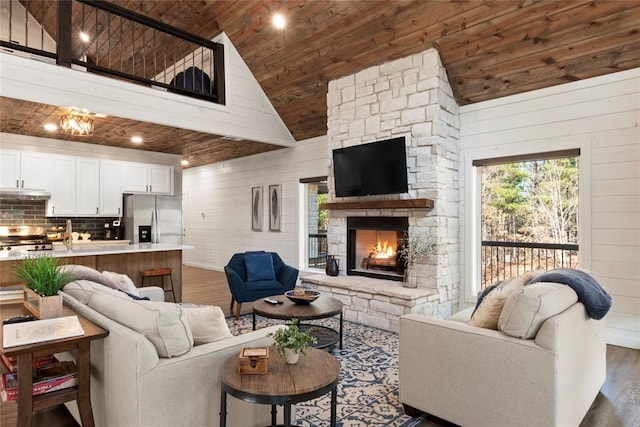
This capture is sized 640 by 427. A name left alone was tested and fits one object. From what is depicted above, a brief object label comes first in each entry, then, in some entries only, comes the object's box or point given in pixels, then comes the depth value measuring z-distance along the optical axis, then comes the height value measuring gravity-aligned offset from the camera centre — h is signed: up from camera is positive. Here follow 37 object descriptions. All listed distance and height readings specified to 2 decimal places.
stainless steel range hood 5.79 +0.30
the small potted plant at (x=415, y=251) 4.66 -0.48
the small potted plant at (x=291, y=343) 1.85 -0.64
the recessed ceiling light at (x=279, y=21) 4.97 +2.56
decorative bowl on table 3.66 -0.81
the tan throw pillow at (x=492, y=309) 2.25 -0.58
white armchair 1.92 -0.89
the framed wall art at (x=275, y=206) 7.59 +0.15
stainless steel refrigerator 6.93 -0.08
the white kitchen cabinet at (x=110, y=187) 6.69 +0.47
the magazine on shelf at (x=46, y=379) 1.97 -0.88
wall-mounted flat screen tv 4.80 +0.60
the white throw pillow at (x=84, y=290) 2.46 -0.51
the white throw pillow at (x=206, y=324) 2.08 -0.62
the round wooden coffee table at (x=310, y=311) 3.34 -0.89
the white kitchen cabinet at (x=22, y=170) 5.71 +0.67
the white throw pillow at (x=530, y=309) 2.00 -0.51
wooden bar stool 5.21 -0.84
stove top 6.06 -0.42
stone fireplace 4.59 +0.34
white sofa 1.69 -0.78
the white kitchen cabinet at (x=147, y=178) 6.94 +0.67
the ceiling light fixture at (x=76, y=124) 4.69 +1.13
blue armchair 4.68 -0.83
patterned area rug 2.43 -1.33
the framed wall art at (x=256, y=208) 8.03 +0.11
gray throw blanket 2.28 -0.47
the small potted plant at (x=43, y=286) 2.23 -0.45
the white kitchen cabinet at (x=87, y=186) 6.45 +0.47
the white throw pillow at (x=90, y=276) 2.98 -0.49
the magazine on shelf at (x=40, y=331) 1.81 -0.59
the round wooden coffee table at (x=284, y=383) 1.59 -0.75
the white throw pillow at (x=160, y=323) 1.81 -0.54
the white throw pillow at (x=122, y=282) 3.11 -0.58
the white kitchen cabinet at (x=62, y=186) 6.19 +0.45
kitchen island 4.14 -0.60
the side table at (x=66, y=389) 1.80 -0.81
